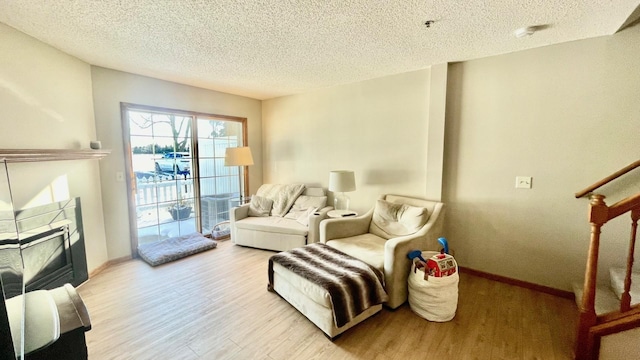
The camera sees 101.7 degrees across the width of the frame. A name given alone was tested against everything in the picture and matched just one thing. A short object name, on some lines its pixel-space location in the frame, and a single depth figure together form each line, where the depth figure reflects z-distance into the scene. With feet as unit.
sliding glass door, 11.35
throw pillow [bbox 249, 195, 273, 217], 13.24
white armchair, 7.46
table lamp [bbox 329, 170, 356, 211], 10.91
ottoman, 6.38
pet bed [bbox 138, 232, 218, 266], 10.59
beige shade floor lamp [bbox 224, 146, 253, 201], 12.74
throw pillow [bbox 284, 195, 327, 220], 12.51
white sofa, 11.23
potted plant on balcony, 12.75
